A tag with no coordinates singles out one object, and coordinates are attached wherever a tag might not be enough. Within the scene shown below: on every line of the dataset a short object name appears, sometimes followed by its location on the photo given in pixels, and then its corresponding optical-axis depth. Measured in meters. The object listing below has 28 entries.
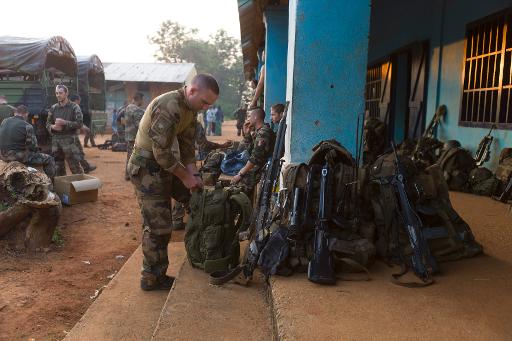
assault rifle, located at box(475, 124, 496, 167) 6.10
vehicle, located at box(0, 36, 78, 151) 10.50
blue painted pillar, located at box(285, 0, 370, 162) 3.56
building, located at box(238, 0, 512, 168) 3.59
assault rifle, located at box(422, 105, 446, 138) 7.62
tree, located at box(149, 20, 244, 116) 43.72
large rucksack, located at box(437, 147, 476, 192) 5.93
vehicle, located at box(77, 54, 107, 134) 13.47
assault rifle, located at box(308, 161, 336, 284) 2.80
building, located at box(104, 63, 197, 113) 24.02
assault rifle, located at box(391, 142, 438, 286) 2.87
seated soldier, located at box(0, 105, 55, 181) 6.55
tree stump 5.43
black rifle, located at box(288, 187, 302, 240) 2.99
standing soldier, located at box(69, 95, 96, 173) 9.05
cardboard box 7.04
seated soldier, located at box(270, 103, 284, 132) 5.48
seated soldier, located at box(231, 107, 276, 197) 4.96
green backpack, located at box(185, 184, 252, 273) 3.25
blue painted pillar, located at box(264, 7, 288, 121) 7.62
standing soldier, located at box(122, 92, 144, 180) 8.86
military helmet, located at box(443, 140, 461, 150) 6.63
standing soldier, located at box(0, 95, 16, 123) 8.82
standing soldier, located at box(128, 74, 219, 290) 3.13
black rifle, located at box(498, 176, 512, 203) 5.07
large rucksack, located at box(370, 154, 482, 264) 3.12
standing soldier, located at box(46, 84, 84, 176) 8.50
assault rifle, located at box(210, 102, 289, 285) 3.02
